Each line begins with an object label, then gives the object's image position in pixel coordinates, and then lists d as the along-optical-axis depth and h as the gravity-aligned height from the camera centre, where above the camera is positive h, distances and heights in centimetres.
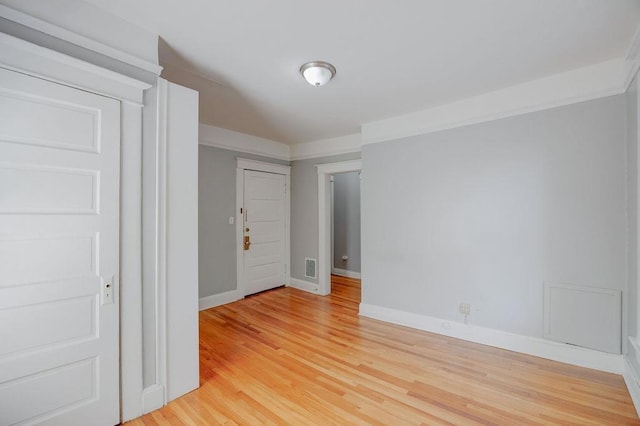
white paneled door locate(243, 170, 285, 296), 459 -29
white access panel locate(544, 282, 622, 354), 232 -90
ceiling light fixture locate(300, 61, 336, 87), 230 +121
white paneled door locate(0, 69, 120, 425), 144 -23
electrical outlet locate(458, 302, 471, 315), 301 -104
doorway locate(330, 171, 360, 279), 618 -27
